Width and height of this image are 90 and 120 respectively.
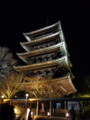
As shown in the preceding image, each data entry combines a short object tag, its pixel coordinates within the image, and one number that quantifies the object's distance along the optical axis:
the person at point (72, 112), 5.75
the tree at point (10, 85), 11.74
